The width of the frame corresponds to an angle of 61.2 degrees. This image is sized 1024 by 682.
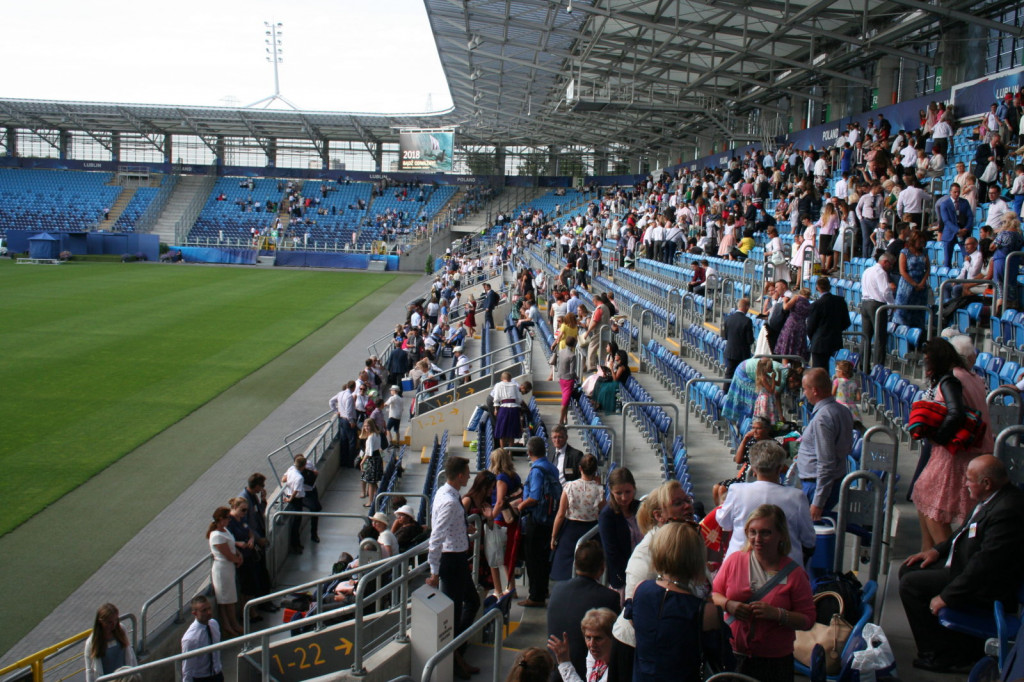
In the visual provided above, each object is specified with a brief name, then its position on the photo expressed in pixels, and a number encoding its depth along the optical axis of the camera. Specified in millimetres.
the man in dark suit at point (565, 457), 7285
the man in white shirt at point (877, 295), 9484
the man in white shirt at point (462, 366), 16188
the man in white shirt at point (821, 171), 19975
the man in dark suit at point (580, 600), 4230
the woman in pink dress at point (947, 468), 5031
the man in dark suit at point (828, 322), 8570
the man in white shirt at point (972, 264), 10047
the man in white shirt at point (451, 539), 5914
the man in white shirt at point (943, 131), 17391
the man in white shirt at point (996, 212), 11062
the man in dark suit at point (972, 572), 4086
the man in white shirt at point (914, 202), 12938
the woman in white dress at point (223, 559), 8281
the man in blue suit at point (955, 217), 11266
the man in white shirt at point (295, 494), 10805
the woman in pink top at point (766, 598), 3717
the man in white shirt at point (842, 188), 16281
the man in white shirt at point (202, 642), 6895
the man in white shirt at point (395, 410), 14312
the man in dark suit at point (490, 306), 22344
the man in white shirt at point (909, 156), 16812
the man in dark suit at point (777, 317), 9273
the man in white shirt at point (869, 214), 13273
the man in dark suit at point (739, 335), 9617
